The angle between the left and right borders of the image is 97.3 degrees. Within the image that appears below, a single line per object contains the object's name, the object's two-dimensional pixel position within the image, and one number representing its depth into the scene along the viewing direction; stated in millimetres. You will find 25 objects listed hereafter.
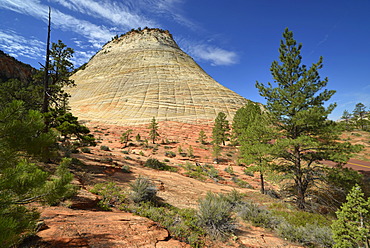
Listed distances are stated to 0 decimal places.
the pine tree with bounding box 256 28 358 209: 9742
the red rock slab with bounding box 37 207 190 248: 3584
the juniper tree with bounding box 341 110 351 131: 59000
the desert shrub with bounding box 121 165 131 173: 11744
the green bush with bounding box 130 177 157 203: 7054
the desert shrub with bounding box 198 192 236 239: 5453
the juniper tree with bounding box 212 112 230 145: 30945
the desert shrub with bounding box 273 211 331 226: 7072
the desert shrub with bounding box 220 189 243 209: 8694
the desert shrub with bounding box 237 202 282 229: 6746
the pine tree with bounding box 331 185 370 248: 4281
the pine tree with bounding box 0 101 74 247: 2539
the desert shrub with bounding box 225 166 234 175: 19456
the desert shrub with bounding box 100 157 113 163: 13277
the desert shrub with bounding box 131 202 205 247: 4930
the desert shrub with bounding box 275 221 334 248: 5418
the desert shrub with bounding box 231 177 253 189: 15741
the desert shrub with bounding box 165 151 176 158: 24075
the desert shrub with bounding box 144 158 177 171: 15625
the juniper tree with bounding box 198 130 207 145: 33656
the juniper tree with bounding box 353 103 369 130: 52719
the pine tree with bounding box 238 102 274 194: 11484
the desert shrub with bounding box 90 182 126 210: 6430
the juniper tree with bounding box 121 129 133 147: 27562
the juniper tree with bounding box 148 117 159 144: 31103
